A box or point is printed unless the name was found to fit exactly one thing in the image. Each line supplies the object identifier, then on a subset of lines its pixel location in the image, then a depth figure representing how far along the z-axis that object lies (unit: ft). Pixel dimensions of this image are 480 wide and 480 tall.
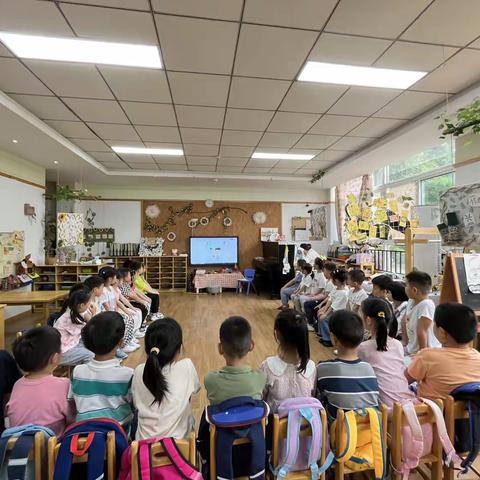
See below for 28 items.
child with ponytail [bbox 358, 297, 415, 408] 5.24
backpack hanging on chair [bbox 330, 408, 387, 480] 4.12
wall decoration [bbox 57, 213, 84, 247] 18.22
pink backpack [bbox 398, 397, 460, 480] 4.16
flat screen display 25.99
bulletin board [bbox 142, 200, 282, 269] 25.64
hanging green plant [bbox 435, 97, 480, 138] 7.88
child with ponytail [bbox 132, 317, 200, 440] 4.28
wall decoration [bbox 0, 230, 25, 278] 14.88
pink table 24.02
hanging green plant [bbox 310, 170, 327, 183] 20.23
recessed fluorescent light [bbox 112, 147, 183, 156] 16.04
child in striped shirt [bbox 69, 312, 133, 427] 4.47
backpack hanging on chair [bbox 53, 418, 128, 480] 3.45
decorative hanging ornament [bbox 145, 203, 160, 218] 25.53
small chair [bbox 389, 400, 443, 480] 4.17
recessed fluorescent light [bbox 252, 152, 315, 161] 16.91
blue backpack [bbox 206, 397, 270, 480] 3.85
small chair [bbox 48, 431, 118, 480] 3.52
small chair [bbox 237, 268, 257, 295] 24.20
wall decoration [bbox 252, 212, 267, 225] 26.86
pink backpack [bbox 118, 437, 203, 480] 3.39
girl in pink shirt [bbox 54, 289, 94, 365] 8.29
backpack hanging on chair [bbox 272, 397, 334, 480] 4.03
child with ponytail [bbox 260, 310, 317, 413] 4.80
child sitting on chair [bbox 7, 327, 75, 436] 4.33
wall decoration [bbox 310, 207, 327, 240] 22.55
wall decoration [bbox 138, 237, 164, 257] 24.77
